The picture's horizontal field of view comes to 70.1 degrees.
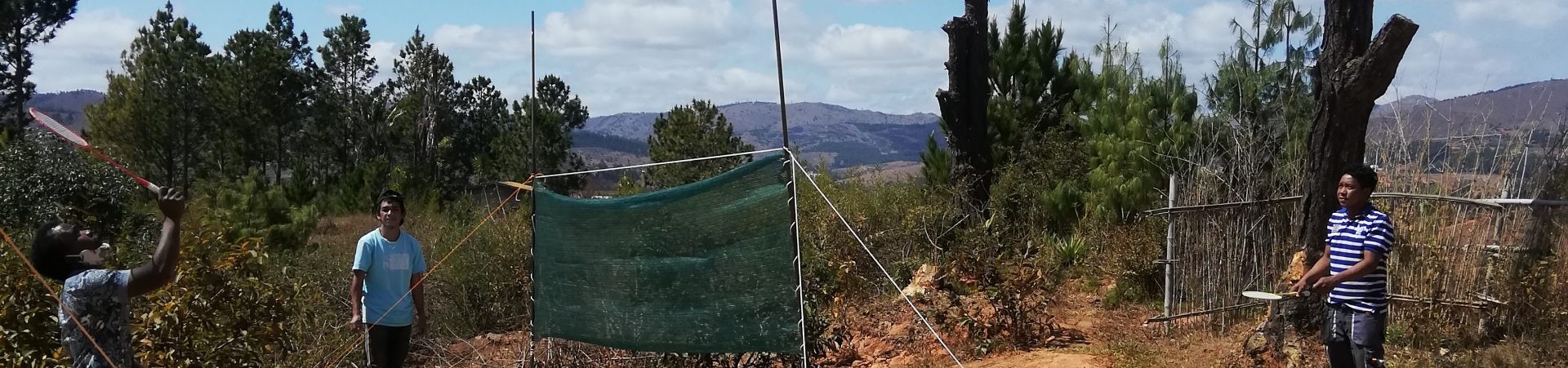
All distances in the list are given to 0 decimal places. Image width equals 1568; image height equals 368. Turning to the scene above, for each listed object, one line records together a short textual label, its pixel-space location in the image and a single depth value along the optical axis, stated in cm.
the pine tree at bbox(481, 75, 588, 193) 3406
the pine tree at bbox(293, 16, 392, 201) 4403
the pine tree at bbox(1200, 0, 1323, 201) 757
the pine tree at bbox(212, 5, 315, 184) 3594
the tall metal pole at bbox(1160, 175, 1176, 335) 754
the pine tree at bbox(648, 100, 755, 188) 2898
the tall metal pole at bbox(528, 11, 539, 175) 675
